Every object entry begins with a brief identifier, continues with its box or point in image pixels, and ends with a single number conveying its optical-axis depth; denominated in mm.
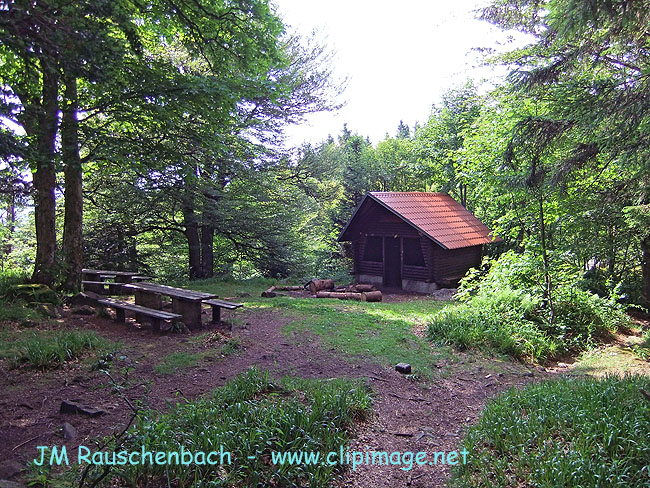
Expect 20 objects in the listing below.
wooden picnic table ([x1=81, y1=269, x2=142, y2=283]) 11172
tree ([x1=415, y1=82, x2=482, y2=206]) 26328
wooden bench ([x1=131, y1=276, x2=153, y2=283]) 11258
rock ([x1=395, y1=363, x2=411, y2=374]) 6441
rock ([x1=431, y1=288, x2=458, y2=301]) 15452
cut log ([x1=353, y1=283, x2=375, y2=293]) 16031
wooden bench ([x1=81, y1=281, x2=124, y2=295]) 10227
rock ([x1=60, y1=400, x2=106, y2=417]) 4305
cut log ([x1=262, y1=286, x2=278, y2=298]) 13312
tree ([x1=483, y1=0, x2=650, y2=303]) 5172
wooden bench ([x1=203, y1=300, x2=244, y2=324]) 7930
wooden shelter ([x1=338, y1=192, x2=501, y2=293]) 16950
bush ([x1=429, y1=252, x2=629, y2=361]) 8016
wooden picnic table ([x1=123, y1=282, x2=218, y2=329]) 7891
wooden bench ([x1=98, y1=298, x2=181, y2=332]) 7387
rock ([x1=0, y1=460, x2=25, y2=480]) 3094
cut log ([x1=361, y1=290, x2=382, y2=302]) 14617
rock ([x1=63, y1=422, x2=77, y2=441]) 3850
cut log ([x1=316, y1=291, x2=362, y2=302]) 14766
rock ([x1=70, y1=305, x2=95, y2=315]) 8258
